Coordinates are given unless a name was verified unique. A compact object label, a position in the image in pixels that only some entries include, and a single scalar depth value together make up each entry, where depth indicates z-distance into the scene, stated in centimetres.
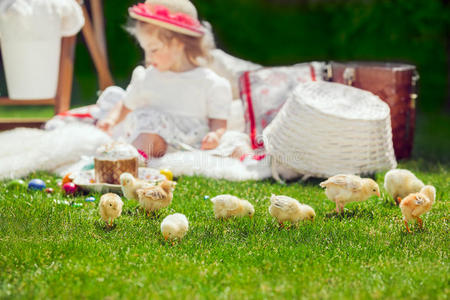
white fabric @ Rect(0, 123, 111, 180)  313
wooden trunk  361
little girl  339
